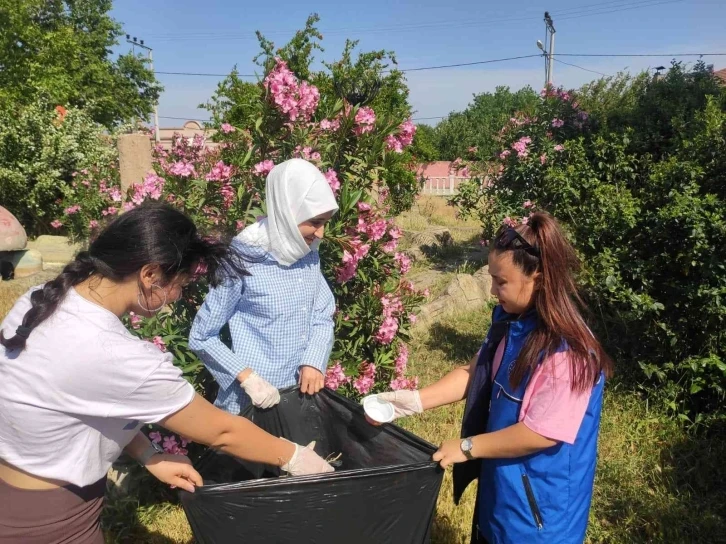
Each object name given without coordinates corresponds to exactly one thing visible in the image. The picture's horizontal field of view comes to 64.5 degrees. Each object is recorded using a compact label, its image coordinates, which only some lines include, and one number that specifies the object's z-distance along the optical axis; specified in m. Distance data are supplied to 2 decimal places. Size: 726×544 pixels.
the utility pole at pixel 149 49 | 31.77
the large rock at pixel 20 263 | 8.10
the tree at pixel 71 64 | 12.62
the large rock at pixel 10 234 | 7.91
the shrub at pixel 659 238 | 3.30
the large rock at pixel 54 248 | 8.87
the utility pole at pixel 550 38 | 24.97
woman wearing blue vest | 1.43
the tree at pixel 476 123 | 7.03
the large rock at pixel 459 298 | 6.02
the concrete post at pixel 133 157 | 5.93
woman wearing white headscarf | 1.97
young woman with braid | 1.19
